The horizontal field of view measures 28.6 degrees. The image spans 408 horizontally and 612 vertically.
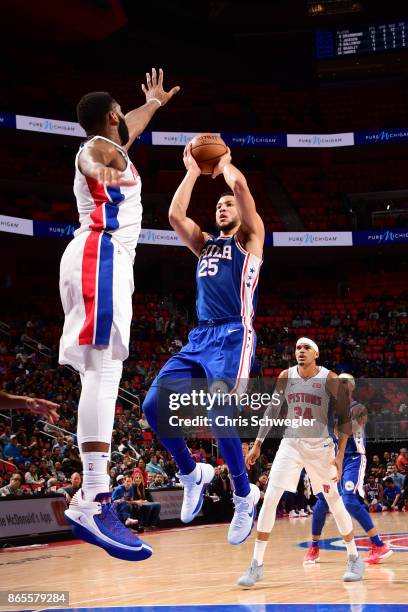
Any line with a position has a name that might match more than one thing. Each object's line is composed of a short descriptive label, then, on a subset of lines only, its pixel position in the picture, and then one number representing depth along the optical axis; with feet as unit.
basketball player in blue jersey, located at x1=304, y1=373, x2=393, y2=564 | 31.22
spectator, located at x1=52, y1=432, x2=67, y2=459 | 48.39
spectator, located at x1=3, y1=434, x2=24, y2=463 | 46.09
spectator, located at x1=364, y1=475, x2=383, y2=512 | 62.44
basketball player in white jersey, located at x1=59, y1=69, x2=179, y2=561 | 10.92
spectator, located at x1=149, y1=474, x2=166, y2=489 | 50.42
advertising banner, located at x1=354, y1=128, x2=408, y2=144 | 87.86
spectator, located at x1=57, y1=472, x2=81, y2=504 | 40.47
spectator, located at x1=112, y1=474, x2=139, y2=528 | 42.04
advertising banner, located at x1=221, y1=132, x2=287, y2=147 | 87.45
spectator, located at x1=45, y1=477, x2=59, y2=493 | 43.34
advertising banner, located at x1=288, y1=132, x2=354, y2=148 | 87.71
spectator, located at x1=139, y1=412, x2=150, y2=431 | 58.34
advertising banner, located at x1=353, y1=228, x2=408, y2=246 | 86.02
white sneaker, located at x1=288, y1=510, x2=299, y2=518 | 60.34
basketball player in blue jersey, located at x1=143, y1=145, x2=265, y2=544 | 15.93
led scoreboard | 91.71
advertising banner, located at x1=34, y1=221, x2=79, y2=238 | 74.90
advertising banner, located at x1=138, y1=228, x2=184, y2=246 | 79.97
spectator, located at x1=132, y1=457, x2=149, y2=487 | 47.21
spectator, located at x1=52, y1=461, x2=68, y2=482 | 44.98
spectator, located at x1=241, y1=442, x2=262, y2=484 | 53.88
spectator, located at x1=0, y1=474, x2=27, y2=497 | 40.78
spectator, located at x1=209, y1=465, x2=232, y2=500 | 53.72
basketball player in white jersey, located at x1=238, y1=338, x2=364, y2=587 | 26.96
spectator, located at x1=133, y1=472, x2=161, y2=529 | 43.73
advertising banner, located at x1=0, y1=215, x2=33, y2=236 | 72.18
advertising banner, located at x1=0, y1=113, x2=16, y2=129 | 74.90
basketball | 16.74
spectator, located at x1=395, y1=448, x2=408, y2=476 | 61.31
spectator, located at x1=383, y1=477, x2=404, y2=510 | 62.64
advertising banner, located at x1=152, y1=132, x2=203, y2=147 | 83.05
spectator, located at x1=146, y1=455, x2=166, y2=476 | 51.37
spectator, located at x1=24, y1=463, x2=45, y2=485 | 43.55
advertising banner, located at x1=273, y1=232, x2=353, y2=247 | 84.58
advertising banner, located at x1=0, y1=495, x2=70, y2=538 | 39.14
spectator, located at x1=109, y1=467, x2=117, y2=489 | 45.68
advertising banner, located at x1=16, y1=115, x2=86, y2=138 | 76.02
